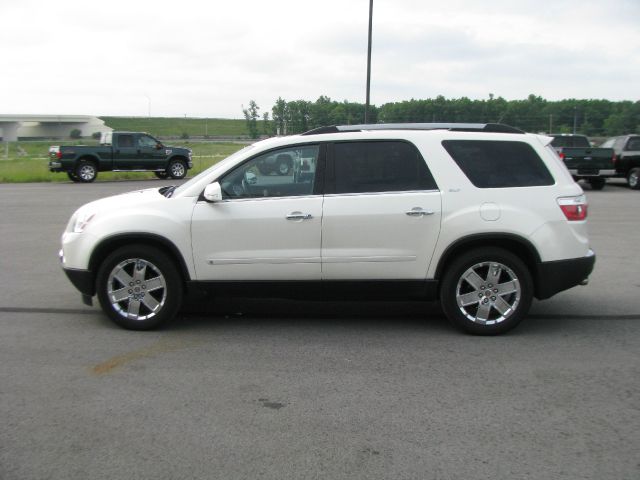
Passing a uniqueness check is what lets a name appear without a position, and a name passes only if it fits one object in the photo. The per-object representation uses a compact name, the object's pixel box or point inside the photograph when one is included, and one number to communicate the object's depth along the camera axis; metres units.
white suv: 6.05
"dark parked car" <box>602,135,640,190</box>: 22.86
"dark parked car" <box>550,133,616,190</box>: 21.64
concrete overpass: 89.38
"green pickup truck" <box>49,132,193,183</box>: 26.59
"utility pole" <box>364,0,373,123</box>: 25.19
